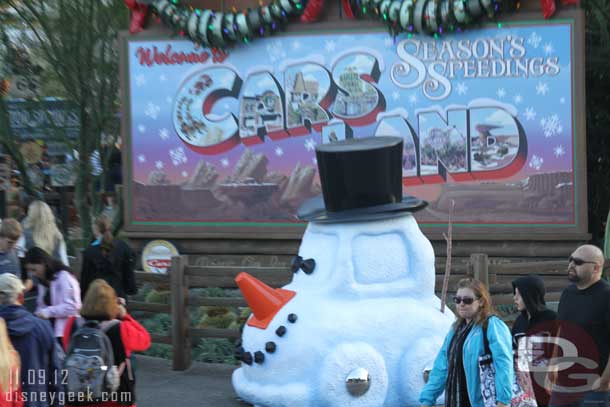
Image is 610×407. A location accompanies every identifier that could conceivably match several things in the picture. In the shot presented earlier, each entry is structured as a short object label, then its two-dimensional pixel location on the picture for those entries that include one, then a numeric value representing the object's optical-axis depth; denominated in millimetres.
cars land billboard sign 14312
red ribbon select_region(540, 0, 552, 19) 14008
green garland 14172
